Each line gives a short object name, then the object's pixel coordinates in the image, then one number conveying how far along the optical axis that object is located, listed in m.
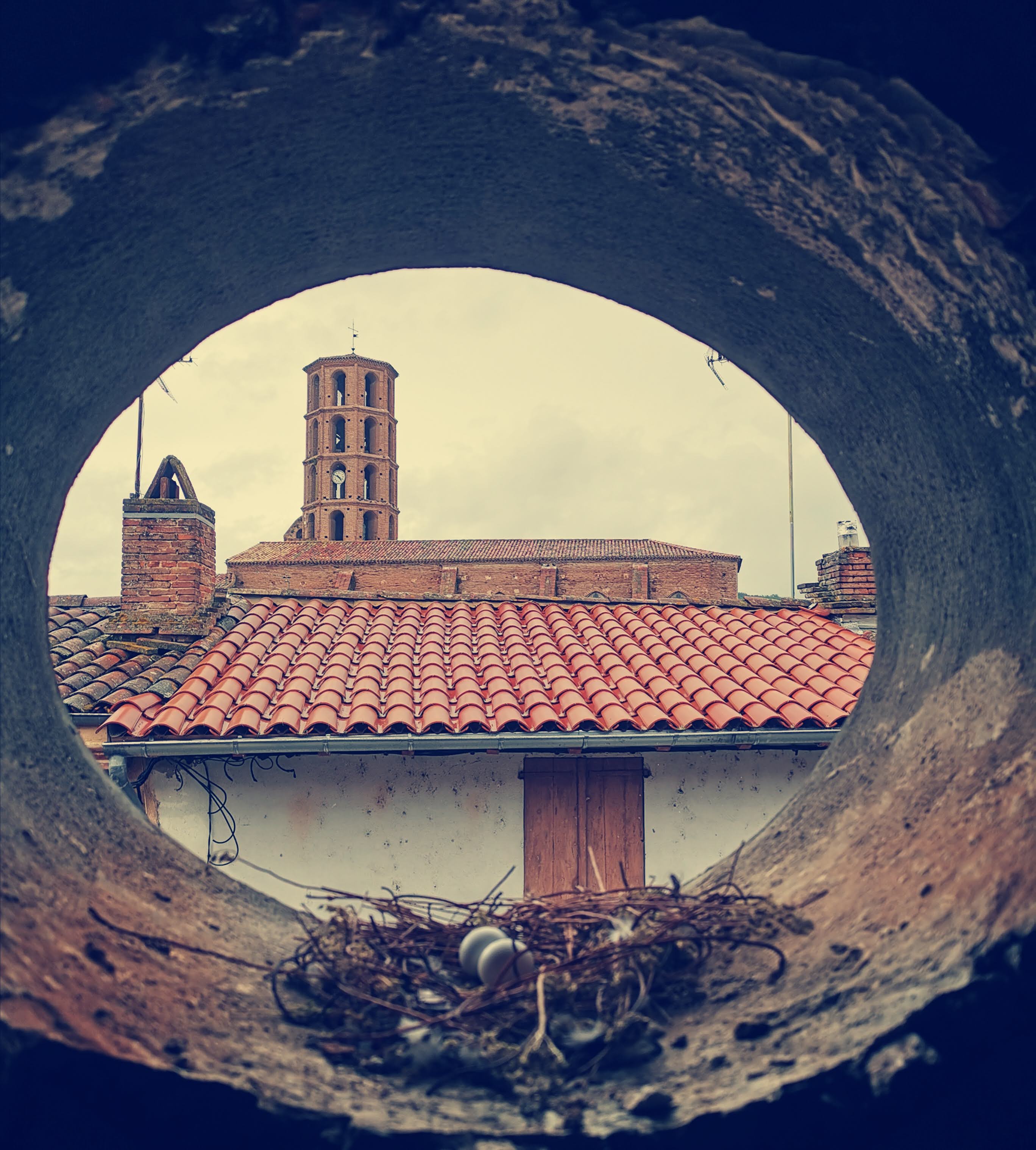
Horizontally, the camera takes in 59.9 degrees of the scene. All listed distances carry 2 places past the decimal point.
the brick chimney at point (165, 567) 8.37
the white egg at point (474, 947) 2.26
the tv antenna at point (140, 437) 9.56
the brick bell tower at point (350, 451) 49.25
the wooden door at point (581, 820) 7.09
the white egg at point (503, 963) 2.11
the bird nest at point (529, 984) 1.80
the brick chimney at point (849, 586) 9.97
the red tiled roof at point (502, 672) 6.52
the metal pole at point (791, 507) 18.16
